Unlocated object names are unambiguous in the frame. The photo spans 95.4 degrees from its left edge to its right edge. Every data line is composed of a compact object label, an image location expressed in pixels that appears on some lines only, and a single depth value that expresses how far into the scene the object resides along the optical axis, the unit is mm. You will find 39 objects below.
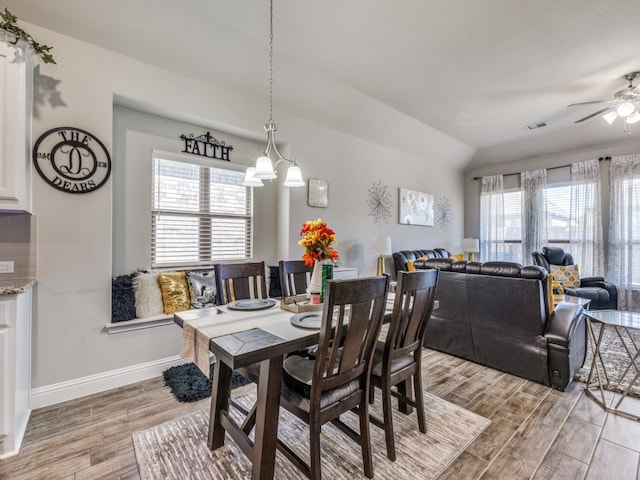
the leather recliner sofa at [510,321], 2494
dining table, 1347
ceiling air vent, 5075
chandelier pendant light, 2025
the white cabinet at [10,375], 1714
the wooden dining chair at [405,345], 1673
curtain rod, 5289
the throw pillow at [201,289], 3037
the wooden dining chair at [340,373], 1366
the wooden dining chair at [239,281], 2279
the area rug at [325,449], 1619
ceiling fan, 3453
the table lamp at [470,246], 6301
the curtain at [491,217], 6535
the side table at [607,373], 2137
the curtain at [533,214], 5973
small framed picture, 4039
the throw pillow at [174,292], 2912
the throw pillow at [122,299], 2605
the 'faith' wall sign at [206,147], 3275
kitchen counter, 1716
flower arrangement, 1979
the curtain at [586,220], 5297
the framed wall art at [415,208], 5523
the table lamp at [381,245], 4746
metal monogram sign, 2285
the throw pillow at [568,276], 4867
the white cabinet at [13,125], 1869
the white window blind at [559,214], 5703
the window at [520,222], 5730
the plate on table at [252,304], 1993
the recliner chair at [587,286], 4418
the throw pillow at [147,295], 2791
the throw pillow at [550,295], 2576
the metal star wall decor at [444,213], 6429
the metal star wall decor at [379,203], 4970
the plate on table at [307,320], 1625
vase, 2035
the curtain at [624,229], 4977
